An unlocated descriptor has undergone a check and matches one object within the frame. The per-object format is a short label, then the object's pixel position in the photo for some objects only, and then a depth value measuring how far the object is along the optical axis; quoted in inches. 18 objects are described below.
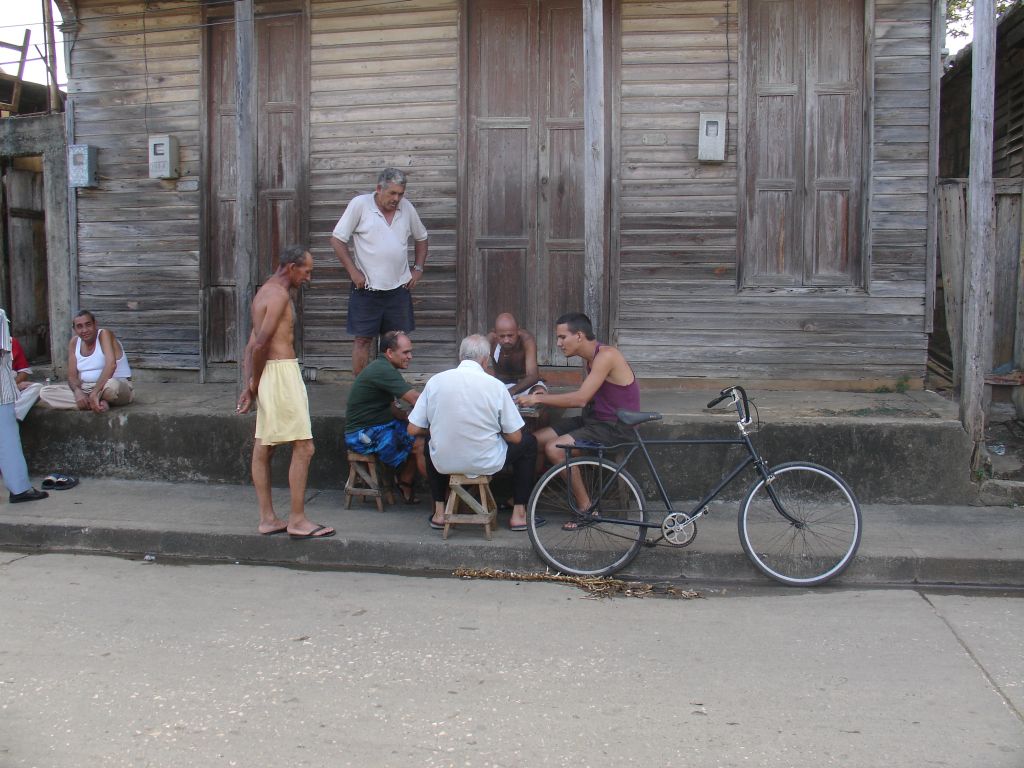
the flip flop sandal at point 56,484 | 284.0
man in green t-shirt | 244.4
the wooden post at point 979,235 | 252.5
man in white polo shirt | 279.9
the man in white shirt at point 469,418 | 223.0
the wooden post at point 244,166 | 282.5
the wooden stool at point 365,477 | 256.4
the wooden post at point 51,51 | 390.3
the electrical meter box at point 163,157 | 343.6
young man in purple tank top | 231.1
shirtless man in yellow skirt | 226.4
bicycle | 208.8
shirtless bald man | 271.3
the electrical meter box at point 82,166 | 350.0
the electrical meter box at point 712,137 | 310.2
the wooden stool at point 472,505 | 230.5
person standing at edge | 264.5
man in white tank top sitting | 293.9
